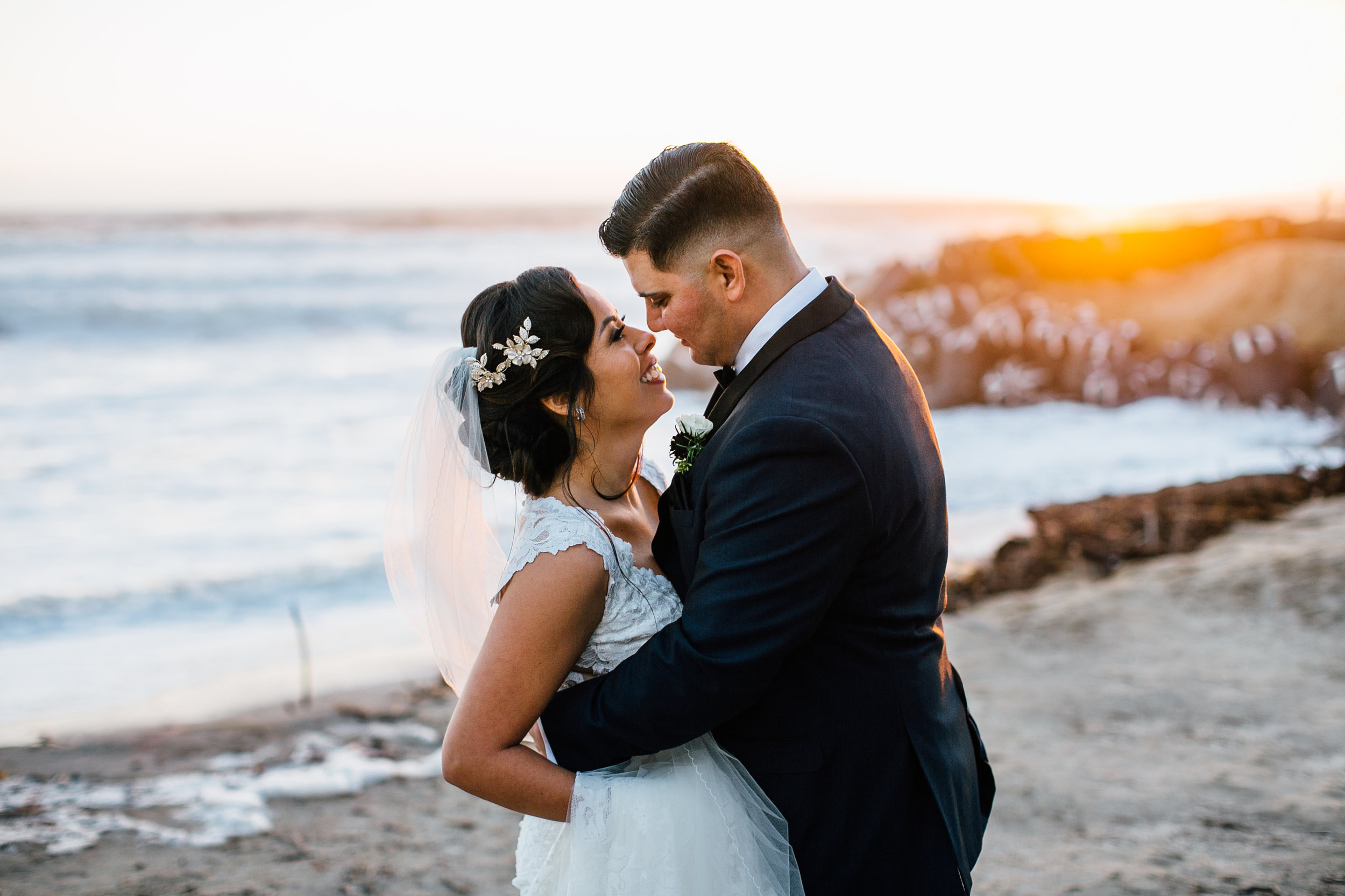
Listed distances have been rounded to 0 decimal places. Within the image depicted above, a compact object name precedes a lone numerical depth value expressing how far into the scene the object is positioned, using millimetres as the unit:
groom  1757
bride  2002
